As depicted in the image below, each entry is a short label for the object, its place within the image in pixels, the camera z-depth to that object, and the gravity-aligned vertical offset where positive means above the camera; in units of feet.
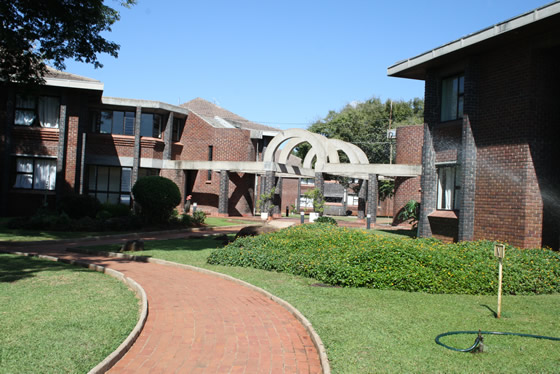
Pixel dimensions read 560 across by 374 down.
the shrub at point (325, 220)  81.51 -3.82
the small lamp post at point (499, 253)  25.32 -2.47
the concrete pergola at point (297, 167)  99.14 +6.13
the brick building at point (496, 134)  45.27 +7.23
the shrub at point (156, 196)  74.95 -1.13
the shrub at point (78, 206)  76.38 -3.19
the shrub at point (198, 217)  84.94 -4.53
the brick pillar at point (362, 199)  126.93 -0.02
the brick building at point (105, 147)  87.56 +8.60
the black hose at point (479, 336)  19.85 -5.71
